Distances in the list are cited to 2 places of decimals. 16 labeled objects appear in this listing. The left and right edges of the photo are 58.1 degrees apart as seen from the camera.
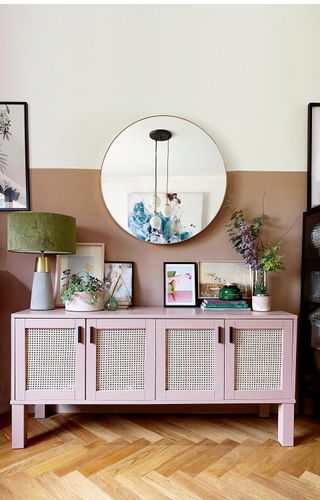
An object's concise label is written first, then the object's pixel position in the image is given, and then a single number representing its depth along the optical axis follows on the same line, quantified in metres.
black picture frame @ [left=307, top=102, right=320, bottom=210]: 2.11
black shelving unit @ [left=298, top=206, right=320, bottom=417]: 1.93
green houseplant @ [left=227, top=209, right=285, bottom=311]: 1.88
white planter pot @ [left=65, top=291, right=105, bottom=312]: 1.75
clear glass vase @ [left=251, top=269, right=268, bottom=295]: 1.91
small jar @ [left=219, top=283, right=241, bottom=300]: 1.93
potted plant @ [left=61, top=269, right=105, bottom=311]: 1.75
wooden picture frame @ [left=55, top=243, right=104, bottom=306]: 2.05
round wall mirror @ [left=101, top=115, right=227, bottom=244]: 2.07
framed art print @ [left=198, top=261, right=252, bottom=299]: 2.06
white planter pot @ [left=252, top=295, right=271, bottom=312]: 1.86
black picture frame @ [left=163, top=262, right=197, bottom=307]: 2.04
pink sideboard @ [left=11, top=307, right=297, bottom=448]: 1.65
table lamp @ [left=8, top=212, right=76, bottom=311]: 1.69
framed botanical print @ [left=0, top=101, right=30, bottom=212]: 2.10
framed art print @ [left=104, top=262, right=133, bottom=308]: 2.05
